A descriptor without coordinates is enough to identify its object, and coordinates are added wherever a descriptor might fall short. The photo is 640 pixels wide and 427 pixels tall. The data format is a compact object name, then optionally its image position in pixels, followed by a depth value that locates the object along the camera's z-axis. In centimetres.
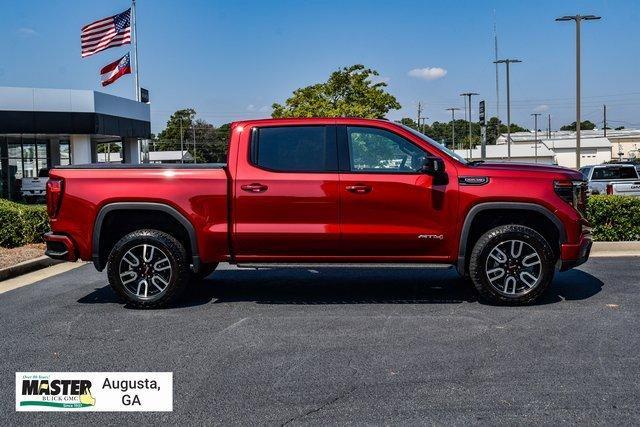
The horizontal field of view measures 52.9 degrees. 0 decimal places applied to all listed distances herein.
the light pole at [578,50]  3195
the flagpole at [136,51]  3014
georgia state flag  3006
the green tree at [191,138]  11369
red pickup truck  650
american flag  2669
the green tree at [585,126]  17300
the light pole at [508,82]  5035
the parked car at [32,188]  3027
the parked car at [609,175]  2076
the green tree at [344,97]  4106
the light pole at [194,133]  9871
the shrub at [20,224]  1100
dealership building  2600
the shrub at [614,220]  1078
